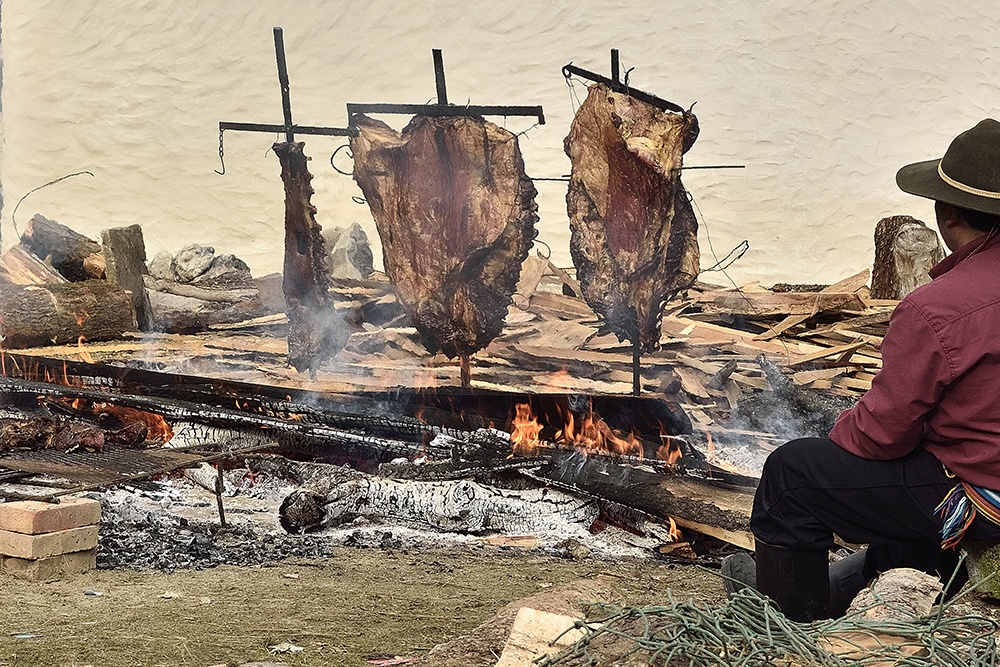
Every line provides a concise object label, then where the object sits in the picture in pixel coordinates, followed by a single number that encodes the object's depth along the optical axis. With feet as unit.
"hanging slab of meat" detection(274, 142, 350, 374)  22.44
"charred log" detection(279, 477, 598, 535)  21.02
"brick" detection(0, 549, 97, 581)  17.54
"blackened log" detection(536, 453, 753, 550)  19.34
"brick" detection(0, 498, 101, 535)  17.48
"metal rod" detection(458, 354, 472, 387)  21.63
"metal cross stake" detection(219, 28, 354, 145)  22.52
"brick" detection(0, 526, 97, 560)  17.43
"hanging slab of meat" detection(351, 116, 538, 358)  20.92
